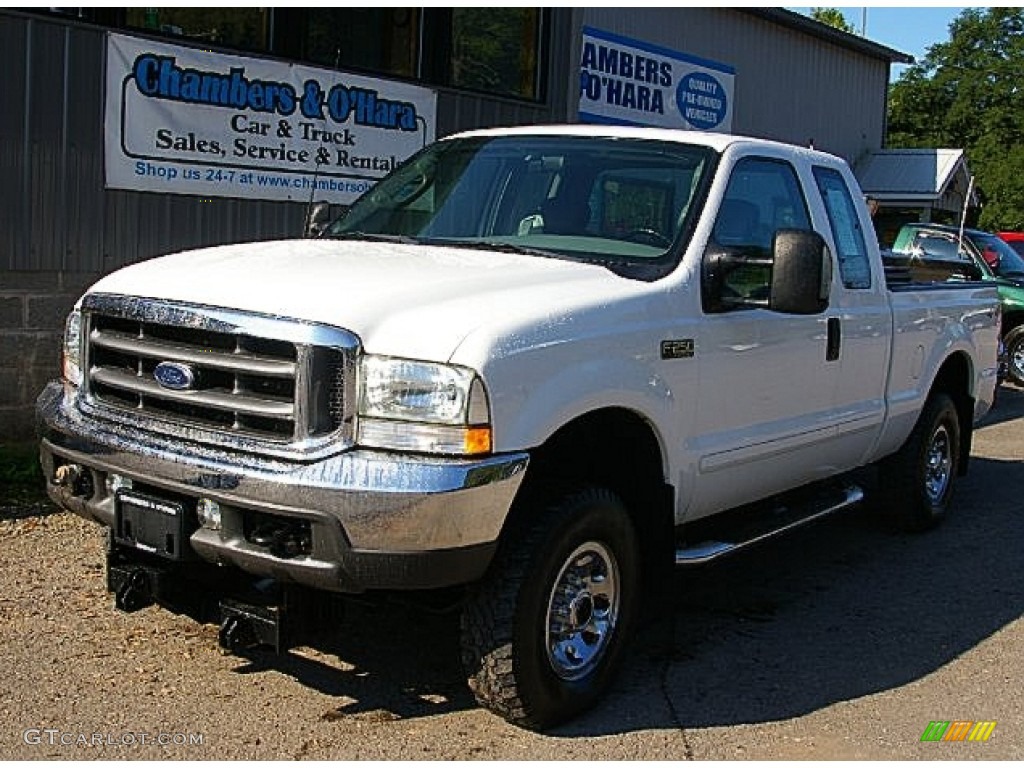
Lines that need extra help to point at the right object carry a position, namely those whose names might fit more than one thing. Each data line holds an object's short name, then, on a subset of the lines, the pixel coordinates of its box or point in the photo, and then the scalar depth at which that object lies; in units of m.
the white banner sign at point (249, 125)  8.37
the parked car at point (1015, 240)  18.44
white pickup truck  3.84
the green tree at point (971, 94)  49.56
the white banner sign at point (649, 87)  13.53
